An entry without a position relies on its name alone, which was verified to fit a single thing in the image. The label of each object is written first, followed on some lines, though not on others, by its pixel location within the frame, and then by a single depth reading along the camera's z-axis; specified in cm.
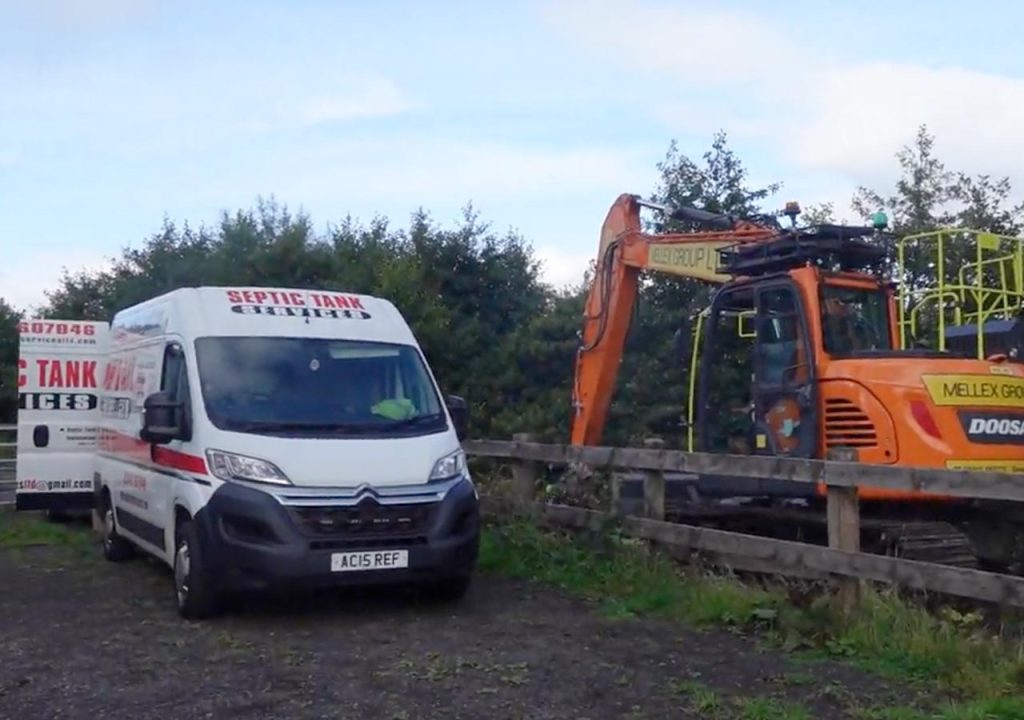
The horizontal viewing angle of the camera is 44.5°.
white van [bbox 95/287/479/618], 845
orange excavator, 963
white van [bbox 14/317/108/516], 1406
